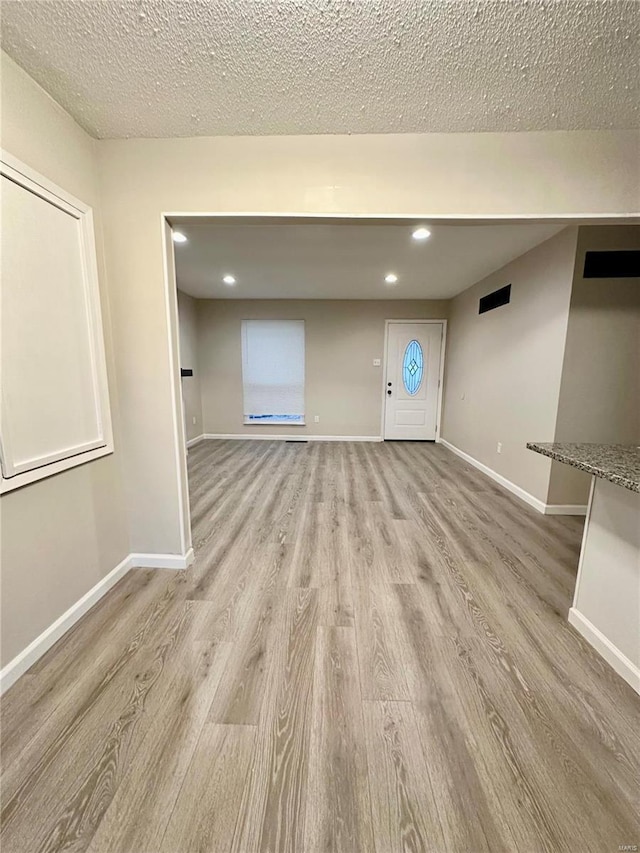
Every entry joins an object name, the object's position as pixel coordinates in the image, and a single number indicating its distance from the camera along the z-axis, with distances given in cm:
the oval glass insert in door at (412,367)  540
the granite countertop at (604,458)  112
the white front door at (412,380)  536
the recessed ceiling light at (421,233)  264
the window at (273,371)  545
